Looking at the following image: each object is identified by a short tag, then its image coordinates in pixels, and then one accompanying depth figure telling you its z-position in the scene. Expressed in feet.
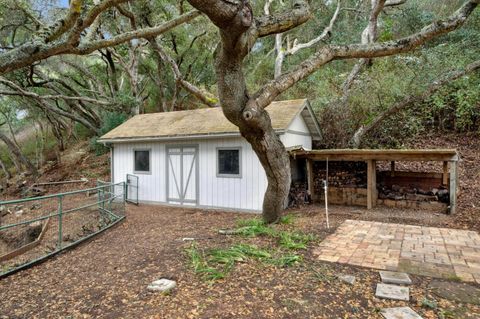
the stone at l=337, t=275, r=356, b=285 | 12.34
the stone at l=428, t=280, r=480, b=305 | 11.01
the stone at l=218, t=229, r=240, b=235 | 19.91
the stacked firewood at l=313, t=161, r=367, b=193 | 31.35
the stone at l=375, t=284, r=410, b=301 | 11.08
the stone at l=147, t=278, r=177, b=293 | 11.98
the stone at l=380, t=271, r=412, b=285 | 12.31
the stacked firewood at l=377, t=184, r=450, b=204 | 27.01
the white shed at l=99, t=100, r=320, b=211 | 28.81
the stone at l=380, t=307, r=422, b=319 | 9.80
